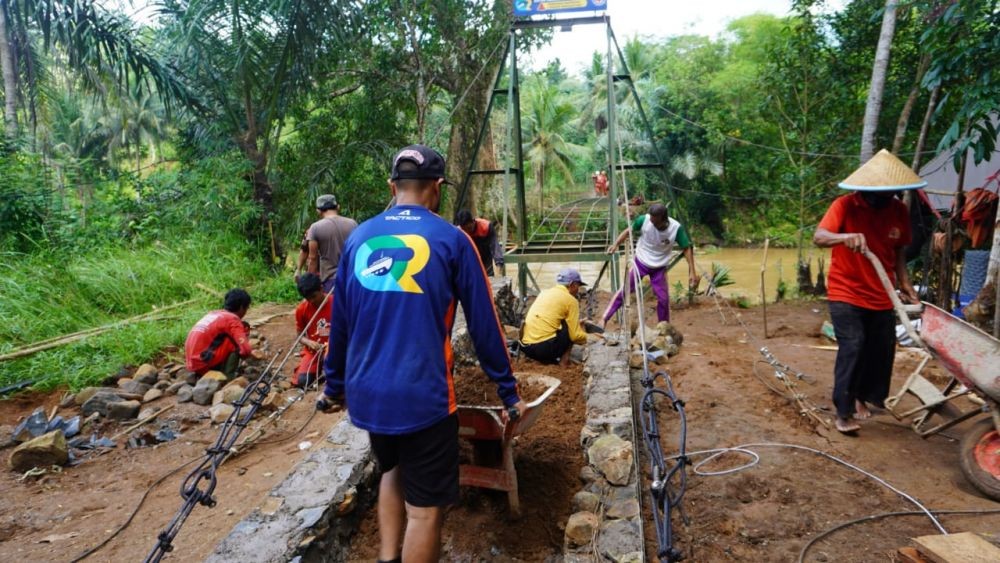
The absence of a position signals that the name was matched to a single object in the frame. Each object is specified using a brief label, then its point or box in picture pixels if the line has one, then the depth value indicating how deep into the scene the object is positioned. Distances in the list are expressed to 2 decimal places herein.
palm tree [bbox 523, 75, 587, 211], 25.75
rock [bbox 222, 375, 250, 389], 5.26
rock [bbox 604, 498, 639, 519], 2.86
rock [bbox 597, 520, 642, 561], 2.55
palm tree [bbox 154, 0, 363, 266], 8.80
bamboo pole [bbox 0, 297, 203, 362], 5.64
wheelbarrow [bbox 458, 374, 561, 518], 2.92
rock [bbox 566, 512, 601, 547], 2.74
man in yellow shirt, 5.09
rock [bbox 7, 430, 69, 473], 4.11
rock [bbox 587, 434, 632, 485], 3.17
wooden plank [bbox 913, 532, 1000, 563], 2.23
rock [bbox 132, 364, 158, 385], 5.57
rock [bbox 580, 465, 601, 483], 3.31
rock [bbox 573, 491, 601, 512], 3.03
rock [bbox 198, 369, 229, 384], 5.30
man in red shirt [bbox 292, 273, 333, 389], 5.05
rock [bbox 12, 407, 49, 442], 4.58
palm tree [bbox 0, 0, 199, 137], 8.50
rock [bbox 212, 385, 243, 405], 5.05
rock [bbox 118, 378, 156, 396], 5.40
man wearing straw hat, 3.63
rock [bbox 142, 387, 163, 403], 5.28
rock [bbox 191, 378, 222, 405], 5.15
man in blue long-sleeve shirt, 2.01
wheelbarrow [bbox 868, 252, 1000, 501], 2.88
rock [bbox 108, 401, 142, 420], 4.97
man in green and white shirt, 6.30
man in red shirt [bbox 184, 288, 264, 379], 5.39
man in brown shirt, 5.87
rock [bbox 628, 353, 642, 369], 5.60
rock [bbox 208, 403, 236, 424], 4.79
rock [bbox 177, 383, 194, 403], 5.19
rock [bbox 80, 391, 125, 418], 5.04
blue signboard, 6.97
